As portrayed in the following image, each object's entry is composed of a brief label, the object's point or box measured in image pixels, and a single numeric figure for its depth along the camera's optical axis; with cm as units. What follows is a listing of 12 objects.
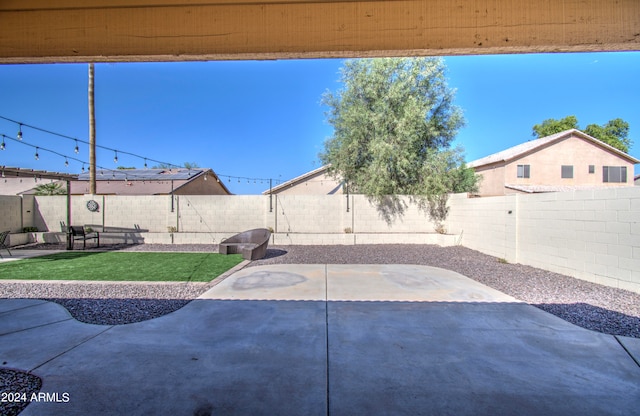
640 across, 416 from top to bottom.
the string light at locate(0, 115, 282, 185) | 1045
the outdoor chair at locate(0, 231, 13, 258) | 904
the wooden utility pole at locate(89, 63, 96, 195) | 1345
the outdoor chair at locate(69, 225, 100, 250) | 1124
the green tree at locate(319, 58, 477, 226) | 1242
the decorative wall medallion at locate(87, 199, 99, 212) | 1309
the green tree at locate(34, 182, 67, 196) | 1669
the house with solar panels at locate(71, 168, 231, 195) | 2058
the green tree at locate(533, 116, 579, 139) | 2839
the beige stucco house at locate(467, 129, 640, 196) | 2086
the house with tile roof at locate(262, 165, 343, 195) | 2139
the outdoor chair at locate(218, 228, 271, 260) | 891
